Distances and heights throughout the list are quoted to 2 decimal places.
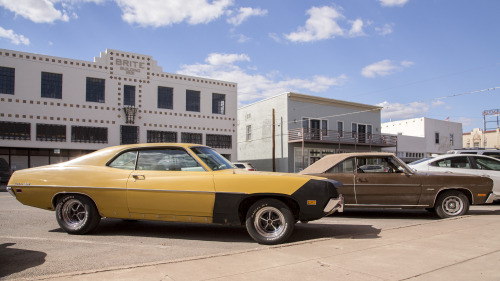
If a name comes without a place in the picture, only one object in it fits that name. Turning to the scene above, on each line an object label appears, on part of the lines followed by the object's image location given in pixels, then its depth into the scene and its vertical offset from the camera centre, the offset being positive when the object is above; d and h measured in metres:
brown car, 8.40 -0.60
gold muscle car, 5.65 -0.49
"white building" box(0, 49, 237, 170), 21.42 +3.35
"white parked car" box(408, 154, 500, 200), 10.96 -0.18
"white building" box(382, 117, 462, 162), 39.59 +2.50
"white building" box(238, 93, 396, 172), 30.70 +2.49
